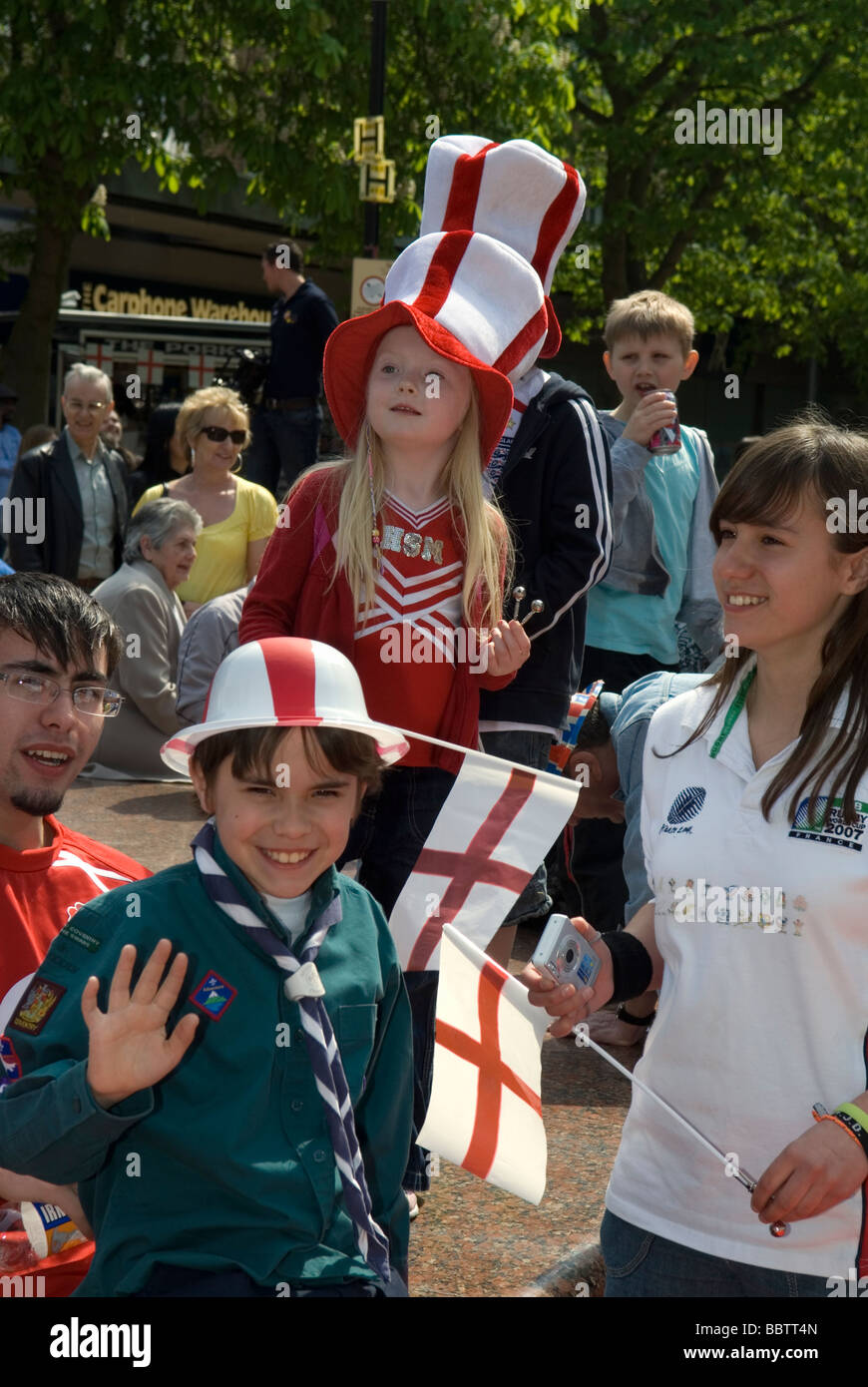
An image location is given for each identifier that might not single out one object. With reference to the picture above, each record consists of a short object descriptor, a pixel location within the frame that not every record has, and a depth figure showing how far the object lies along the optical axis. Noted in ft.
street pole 42.27
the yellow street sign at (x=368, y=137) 41.27
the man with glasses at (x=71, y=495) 32.37
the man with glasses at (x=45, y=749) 10.28
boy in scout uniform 7.66
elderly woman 27.50
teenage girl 8.23
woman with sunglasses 29.78
